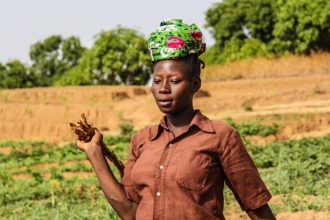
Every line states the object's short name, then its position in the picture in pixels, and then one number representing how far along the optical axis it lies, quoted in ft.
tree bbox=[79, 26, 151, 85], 149.69
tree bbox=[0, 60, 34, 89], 169.58
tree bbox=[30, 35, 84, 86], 205.87
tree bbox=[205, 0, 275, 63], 137.59
